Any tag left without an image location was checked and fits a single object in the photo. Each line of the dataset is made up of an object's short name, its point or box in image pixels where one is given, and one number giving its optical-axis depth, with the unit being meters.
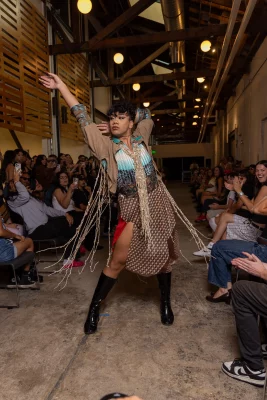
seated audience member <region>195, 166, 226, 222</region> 5.52
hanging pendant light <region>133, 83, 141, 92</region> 9.77
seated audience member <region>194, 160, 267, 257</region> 2.59
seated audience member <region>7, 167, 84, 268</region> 3.20
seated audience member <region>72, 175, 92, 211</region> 4.48
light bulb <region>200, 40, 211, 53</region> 6.29
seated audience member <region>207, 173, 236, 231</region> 3.79
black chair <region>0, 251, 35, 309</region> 2.56
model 2.02
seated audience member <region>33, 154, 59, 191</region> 4.50
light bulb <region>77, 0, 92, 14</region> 4.88
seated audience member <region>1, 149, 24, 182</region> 3.30
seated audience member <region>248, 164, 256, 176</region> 4.50
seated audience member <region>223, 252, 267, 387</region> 1.57
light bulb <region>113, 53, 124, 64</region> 7.45
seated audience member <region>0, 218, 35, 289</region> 2.59
